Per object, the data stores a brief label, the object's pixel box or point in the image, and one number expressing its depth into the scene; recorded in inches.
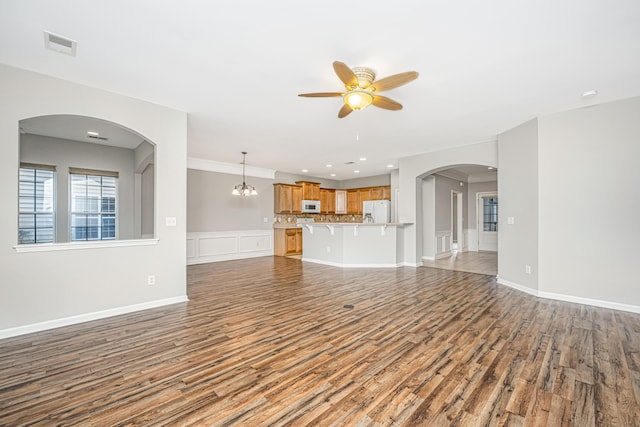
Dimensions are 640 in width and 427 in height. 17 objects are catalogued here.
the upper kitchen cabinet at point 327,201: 410.0
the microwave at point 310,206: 373.7
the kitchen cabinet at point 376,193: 386.3
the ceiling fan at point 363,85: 97.7
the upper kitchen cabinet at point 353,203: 408.2
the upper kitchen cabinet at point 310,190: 375.2
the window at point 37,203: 194.4
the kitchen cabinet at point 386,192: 381.1
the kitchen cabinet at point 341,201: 419.2
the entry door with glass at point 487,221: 374.6
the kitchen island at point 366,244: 261.7
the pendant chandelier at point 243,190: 289.9
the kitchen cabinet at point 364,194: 397.3
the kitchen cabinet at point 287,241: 344.2
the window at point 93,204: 215.8
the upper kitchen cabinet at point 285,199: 354.3
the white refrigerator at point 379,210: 366.3
